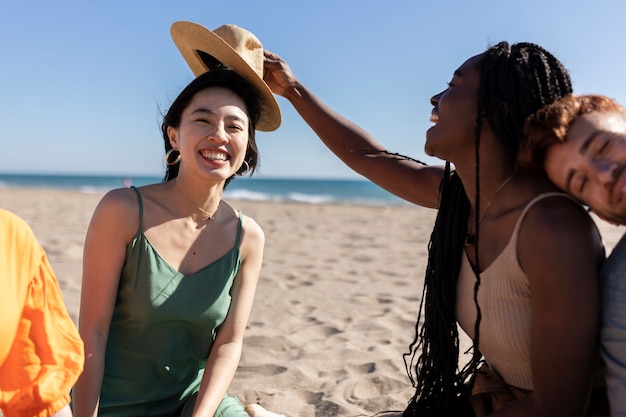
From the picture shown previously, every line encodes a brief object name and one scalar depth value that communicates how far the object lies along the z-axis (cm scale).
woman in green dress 231
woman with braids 163
